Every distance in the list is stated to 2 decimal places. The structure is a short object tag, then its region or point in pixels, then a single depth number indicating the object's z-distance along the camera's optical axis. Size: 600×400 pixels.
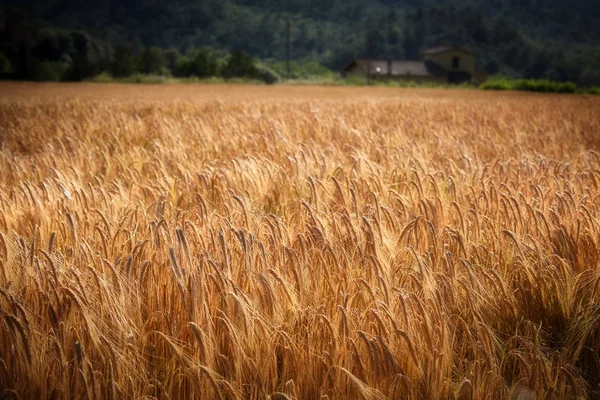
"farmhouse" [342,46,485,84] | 94.50
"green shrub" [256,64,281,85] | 64.56
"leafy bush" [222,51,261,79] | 64.69
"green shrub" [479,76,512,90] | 59.17
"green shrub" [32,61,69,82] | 52.62
